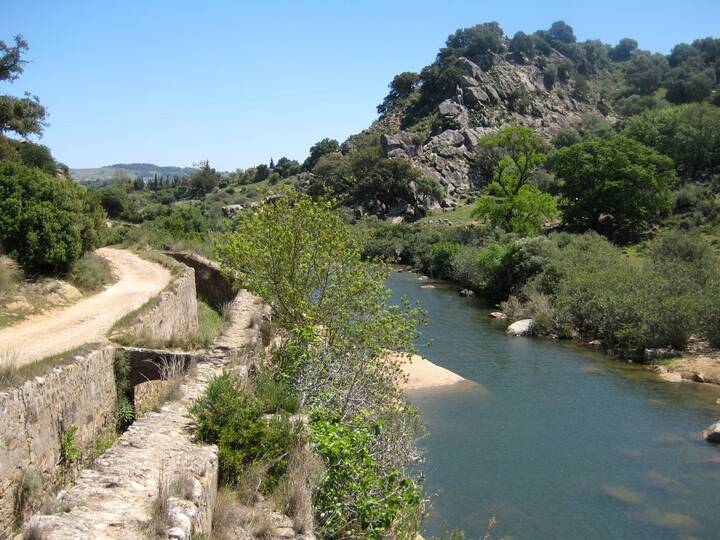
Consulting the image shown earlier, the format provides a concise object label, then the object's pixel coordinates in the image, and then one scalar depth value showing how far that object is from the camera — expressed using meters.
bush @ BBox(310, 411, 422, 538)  9.76
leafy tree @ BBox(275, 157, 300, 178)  120.79
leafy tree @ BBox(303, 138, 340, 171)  119.12
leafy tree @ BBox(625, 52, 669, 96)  128.75
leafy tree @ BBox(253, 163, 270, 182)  124.12
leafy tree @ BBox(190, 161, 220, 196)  121.25
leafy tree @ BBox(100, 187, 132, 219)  65.54
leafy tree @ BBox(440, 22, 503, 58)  128.38
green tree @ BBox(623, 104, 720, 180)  69.25
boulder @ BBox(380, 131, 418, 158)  93.88
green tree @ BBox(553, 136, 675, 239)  56.03
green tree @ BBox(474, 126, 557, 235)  58.25
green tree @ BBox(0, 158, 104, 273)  21.70
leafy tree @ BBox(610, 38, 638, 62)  187.79
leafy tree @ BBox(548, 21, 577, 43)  173.38
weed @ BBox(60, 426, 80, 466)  12.20
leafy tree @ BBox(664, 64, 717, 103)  106.06
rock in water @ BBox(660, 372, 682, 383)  27.31
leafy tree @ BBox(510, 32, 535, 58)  139.25
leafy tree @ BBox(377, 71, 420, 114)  129.12
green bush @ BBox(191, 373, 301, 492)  9.55
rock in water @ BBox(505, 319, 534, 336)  35.59
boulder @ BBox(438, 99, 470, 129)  101.31
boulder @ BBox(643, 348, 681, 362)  30.26
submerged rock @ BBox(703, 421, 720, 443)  20.45
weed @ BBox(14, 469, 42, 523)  10.41
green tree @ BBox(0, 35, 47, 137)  39.69
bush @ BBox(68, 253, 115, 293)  22.97
